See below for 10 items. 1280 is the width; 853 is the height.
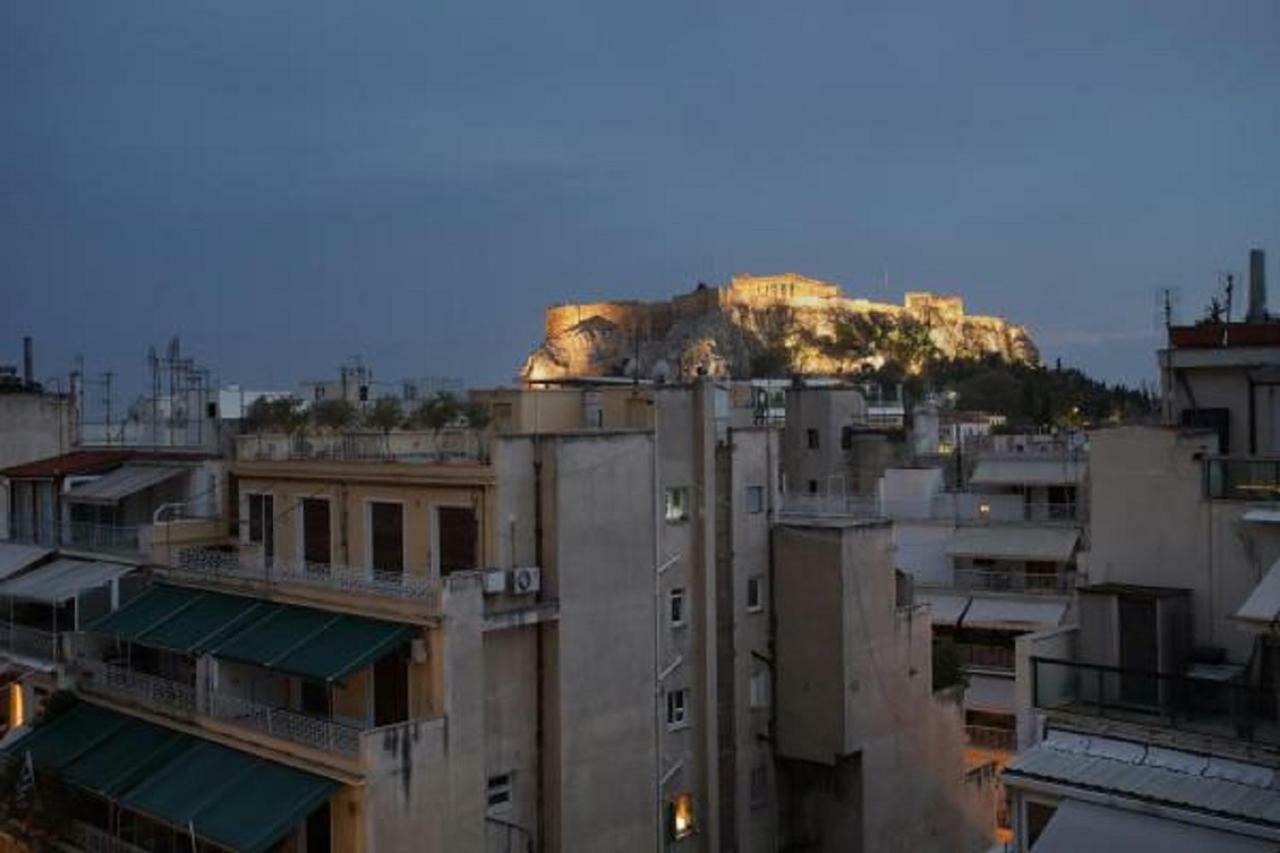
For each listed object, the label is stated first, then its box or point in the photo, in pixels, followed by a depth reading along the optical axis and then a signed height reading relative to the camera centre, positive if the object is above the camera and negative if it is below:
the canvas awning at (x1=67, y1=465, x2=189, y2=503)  25.67 -1.22
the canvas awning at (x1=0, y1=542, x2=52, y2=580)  26.59 -2.82
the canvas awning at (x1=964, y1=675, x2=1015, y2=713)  33.31 -7.28
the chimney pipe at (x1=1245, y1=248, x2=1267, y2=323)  18.78 +1.91
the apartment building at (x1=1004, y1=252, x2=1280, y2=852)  11.42 -2.49
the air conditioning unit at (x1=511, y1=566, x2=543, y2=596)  18.77 -2.36
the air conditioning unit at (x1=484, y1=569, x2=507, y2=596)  18.42 -2.33
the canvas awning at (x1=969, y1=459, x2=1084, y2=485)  39.69 -1.78
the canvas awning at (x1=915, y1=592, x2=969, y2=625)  35.22 -5.34
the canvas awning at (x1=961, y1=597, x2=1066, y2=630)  34.06 -5.35
